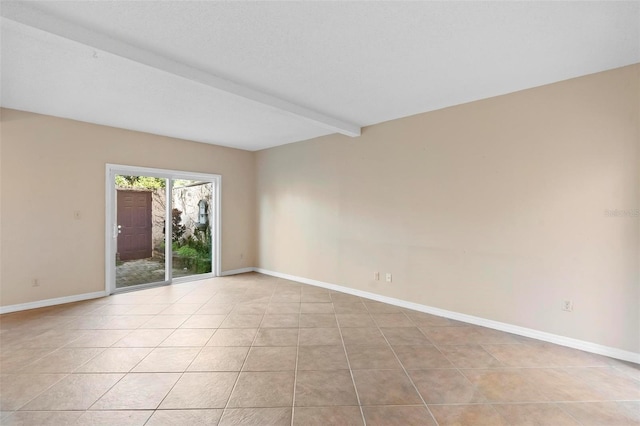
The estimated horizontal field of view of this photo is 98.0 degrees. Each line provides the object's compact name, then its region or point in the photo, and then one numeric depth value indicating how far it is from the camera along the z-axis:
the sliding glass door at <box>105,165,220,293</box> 4.64
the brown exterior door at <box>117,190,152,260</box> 4.71
